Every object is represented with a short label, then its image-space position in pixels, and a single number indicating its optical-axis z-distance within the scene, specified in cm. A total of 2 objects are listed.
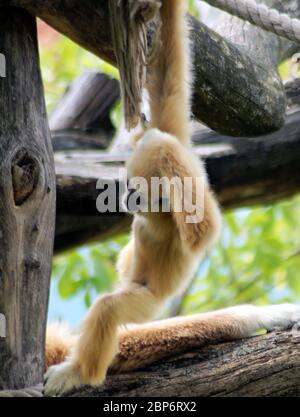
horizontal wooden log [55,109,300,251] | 473
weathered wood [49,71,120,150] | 584
